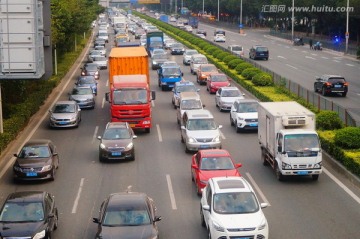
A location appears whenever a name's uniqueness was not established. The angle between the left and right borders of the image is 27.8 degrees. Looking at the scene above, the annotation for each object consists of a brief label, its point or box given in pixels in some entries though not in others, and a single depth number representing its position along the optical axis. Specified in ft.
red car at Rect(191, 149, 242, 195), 82.30
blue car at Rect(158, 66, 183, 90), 179.83
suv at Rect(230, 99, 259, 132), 122.83
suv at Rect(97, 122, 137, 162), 101.45
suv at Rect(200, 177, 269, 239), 62.18
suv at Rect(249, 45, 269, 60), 252.62
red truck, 120.67
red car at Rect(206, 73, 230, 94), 172.76
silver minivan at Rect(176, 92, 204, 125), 129.70
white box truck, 87.30
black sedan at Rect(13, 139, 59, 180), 90.07
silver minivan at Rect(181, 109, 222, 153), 106.01
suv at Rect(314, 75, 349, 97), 163.32
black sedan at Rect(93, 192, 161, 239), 61.38
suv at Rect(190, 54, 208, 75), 214.98
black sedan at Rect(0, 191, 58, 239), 63.67
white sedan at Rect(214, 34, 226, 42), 348.32
